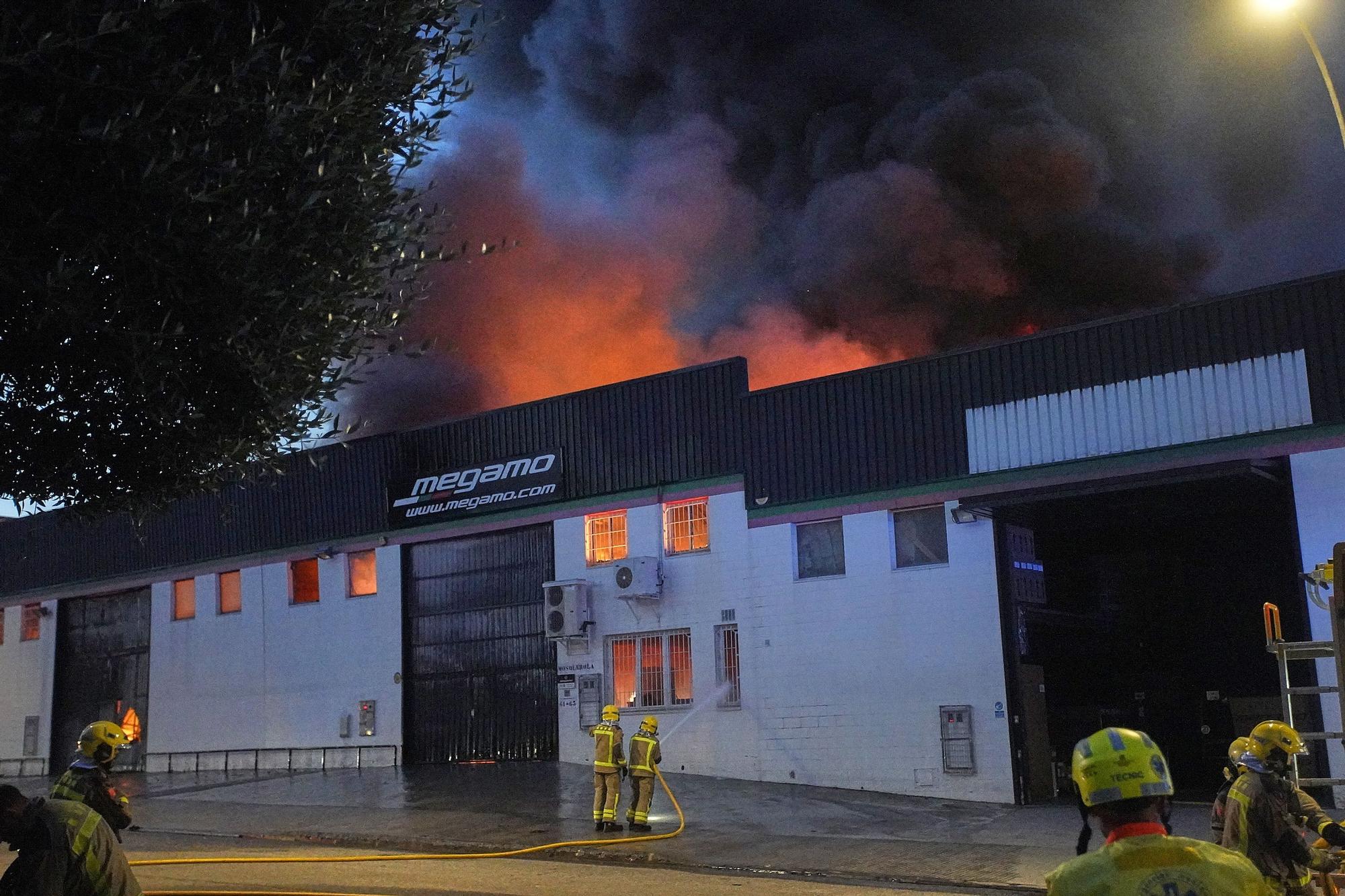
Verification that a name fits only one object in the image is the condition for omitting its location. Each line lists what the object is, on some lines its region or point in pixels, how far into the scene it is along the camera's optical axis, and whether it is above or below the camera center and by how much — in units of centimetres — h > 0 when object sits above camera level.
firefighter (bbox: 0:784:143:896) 574 -77
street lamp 1121 +563
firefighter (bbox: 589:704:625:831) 1728 -144
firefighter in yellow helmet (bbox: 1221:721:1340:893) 739 -107
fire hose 1520 -221
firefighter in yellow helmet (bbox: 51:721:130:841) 936 -72
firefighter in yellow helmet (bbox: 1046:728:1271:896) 369 -60
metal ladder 816 -7
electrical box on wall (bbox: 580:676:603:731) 2494 -74
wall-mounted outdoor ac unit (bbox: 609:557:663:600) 2400 +161
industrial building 1930 +177
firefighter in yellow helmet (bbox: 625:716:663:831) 1714 -143
